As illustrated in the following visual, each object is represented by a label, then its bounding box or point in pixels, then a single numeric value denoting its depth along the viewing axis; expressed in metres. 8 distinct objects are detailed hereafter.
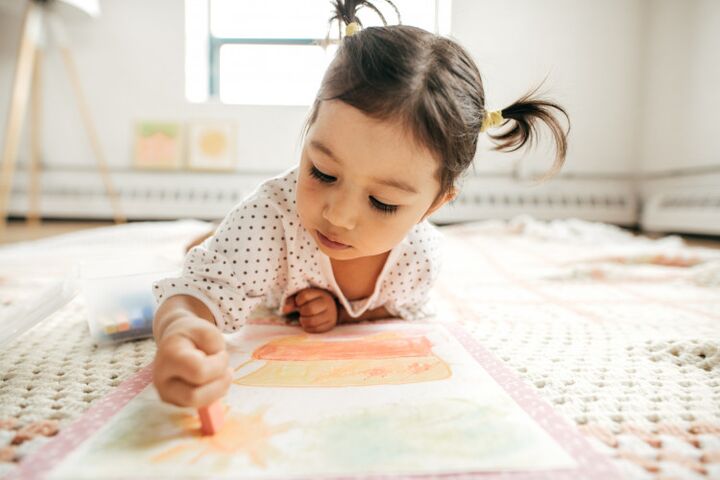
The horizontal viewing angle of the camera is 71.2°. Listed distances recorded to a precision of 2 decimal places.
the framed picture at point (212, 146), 2.62
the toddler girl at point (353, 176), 0.50
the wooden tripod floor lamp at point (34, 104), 2.13
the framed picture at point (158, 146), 2.61
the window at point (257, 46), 2.69
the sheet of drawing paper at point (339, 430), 0.31
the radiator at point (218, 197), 2.61
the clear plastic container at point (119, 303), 0.58
